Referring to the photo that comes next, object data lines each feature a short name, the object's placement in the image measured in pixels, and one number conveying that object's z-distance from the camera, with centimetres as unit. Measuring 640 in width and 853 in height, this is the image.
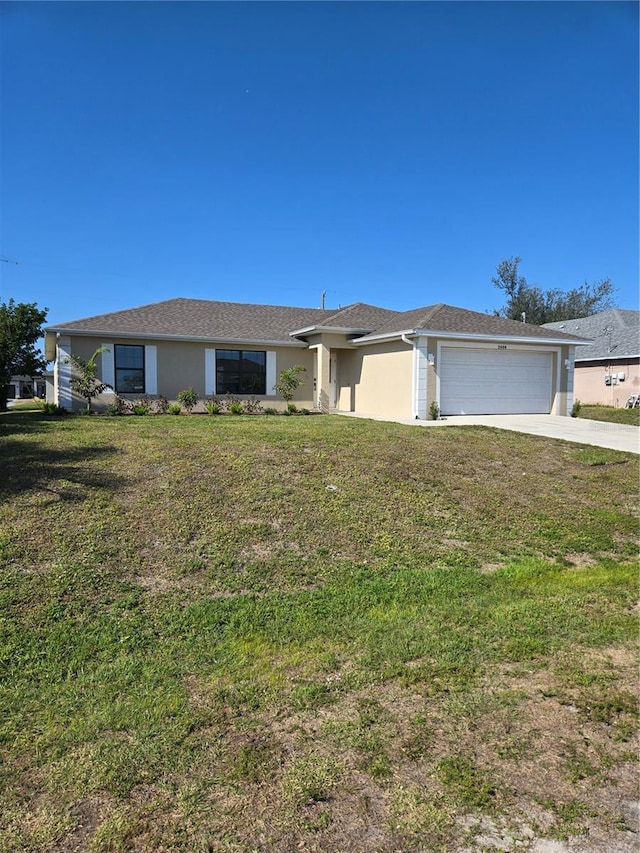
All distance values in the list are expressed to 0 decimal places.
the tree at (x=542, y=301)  4831
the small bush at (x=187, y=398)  1653
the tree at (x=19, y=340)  2016
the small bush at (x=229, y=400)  1774
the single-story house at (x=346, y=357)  1636
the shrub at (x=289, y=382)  1827
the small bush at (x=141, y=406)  1572
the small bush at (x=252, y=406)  1769
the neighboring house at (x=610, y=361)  2414
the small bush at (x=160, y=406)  1664
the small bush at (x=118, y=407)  1521
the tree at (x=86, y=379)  1570
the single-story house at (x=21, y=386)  5221
